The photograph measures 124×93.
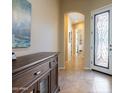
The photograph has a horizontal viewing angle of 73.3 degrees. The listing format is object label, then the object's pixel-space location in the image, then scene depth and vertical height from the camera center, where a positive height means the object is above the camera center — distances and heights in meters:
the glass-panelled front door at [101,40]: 3.05 +0.21
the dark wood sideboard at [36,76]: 0.74 -0.37
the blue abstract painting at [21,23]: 1.27 +0.38
